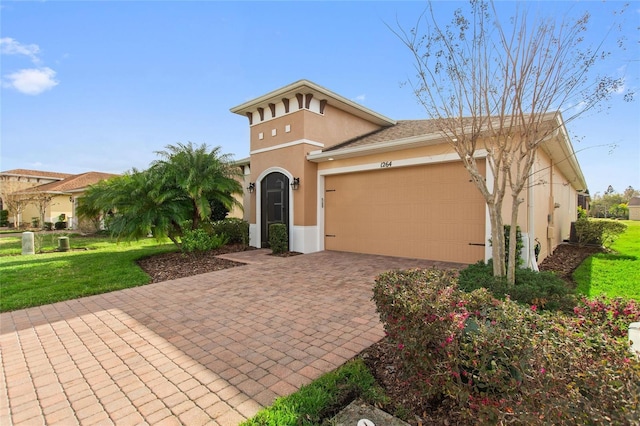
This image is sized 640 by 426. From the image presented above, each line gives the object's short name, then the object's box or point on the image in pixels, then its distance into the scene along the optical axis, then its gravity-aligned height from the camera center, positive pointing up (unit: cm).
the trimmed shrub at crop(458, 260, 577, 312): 320 -95
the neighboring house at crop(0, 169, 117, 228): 2082 +124
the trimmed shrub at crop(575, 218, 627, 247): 1107 -87
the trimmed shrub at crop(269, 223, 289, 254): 984 -96
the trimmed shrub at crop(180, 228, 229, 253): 906 -99
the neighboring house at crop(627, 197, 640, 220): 3950 -52
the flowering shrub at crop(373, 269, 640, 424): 138 -85
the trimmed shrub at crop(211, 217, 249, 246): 1226 -83
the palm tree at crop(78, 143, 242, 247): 902 +51
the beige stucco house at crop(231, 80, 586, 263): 763 +75
